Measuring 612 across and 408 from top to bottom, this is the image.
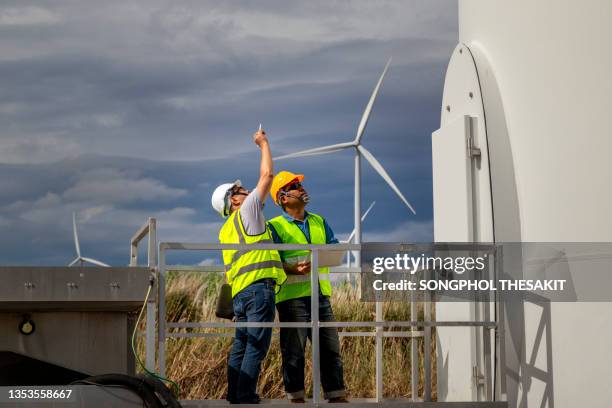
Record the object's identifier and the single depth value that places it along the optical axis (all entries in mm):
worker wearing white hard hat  7750
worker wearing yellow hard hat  8547
